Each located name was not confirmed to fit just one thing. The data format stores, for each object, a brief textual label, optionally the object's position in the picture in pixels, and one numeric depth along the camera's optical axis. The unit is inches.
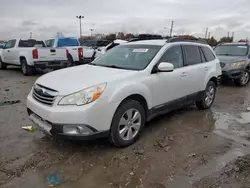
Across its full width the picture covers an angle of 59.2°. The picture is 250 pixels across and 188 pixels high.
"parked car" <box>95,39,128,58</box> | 430.9
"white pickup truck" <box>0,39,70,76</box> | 385.1
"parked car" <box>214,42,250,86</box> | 329.1
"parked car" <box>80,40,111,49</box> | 639.8
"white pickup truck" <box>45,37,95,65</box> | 453.1
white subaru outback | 116.7
